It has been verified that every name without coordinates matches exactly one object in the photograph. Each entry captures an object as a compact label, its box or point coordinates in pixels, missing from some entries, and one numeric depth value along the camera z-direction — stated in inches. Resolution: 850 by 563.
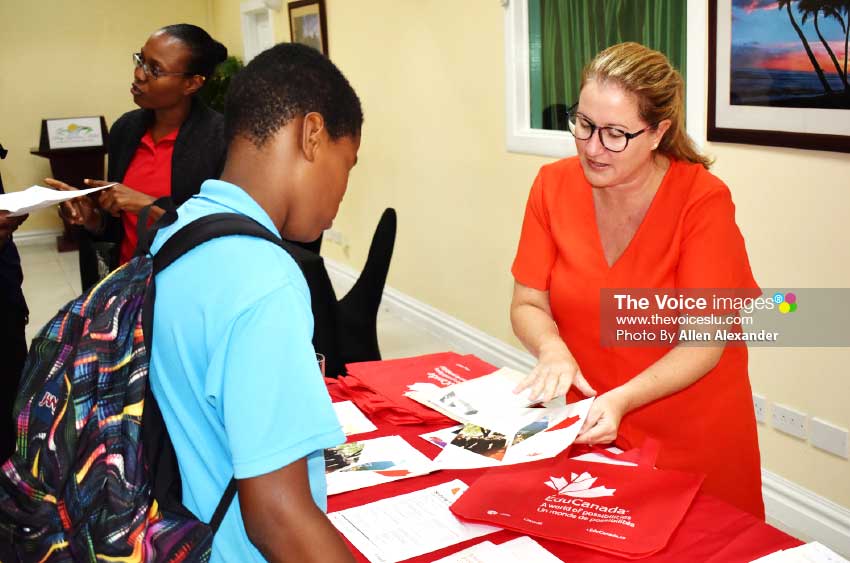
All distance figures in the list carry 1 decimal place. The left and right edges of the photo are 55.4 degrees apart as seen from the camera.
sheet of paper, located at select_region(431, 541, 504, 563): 46.9
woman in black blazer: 100.9
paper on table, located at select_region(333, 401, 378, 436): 66.1
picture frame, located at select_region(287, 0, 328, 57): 235.6
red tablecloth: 47.4
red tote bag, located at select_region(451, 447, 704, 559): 48.7
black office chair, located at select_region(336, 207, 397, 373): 110.6
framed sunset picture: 94.2
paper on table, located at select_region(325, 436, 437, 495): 57.1
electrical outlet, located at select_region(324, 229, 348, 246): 243.8
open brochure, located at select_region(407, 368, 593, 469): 53.0
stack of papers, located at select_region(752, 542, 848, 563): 45.6
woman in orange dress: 66.1
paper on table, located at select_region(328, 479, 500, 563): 48.9
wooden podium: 307.7
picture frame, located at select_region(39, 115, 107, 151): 310.0
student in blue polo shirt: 34.2
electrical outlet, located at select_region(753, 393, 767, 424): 110.7
